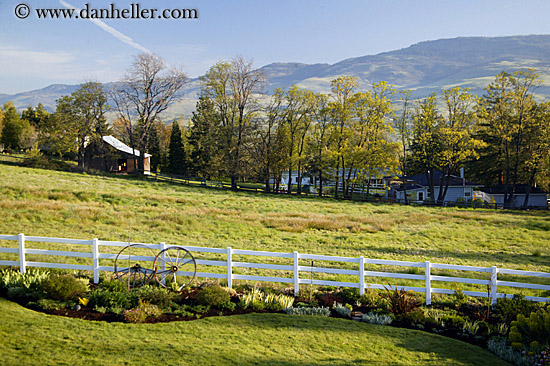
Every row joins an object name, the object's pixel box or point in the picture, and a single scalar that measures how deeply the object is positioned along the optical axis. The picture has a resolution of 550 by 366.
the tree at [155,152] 73.50
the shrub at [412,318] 9.67
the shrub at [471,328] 9.16
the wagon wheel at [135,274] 10.69
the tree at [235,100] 50.88
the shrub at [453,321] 9.49
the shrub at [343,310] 9.91
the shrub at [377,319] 9.53
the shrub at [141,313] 8.88
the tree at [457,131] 48.94
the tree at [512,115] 48.81
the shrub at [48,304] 9.23
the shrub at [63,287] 9.68
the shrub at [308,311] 9.90
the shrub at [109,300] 9.51
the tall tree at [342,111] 49.62
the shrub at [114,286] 10.33
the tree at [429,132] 50.81
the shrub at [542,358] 7.29
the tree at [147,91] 51.88
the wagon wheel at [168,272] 10.90
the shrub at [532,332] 7.98
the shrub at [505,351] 7.79
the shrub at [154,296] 9.75
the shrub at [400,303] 10.03
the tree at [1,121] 72.51
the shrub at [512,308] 9.59
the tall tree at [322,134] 50.81
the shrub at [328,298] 10.52
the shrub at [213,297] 9.94
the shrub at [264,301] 10.07
